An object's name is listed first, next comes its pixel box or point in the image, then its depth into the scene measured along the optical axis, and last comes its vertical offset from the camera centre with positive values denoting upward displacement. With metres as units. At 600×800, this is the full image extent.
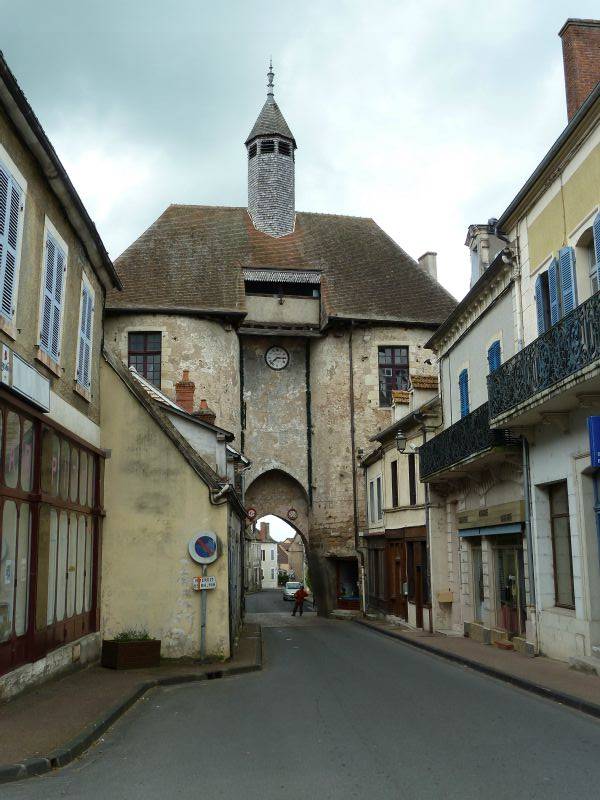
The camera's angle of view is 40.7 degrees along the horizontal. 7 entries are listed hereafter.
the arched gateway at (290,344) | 30.91 +8.08
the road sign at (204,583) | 14.01 -0.55
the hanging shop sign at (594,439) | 11.18 +1.46
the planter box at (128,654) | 13.01 -1.63
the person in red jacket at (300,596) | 33.66 -1.91
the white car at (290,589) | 53.33 -2.76
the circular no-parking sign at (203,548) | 14.08 +0.05
